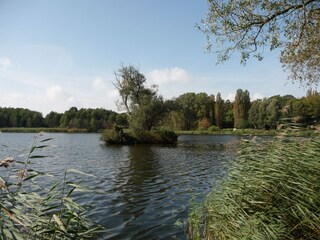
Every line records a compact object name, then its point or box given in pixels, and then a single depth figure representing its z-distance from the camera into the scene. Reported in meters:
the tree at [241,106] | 96.00
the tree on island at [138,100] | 46.22
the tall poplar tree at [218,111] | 100.67
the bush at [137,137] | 43.66
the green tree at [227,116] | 101.94
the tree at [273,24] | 13.37
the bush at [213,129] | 92.12
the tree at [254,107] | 86.71
